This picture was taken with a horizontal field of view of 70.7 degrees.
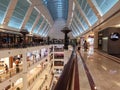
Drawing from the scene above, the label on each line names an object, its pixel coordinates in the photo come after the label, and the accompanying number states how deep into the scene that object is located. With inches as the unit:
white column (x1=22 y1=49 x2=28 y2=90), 322.4
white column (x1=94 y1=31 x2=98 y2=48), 585.5
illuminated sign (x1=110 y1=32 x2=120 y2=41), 366.5
